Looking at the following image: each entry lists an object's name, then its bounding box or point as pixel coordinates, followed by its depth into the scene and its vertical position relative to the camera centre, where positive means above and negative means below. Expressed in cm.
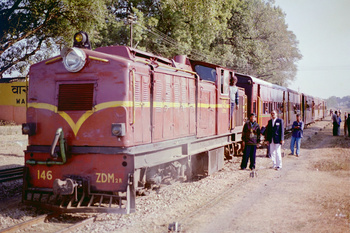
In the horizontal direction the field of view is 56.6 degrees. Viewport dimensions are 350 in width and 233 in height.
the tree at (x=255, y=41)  3378 +836
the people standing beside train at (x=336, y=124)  2351 -85
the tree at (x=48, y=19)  1848 +556
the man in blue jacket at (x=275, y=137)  1146 -89
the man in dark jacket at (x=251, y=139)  1087 -89
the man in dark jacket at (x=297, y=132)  1440 -87
